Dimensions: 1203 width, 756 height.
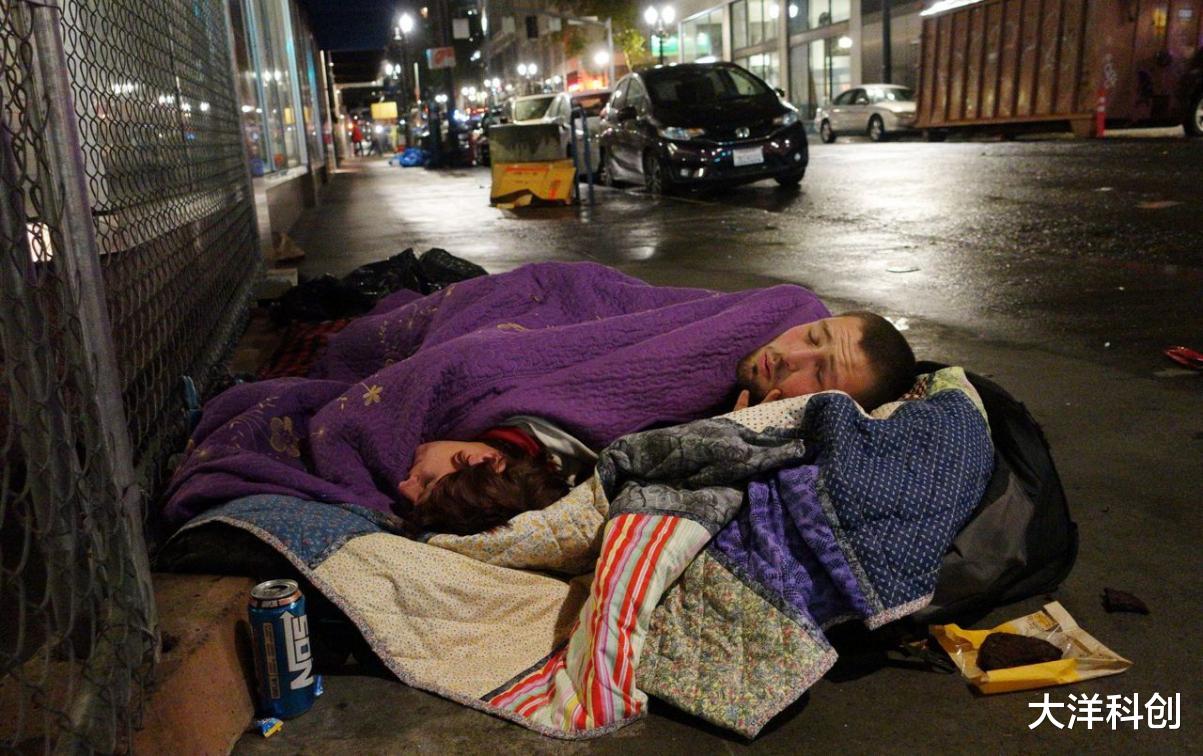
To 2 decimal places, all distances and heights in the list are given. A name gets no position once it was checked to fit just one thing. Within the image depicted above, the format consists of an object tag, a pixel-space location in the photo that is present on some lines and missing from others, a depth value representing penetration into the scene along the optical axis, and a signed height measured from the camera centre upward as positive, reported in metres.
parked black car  10.95 +0.05
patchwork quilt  1.86 -0.84
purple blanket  2.45 -0.65
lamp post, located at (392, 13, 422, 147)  41.66 +5.07
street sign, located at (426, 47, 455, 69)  26.77 +2.42
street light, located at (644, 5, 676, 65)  35.19 +4.32
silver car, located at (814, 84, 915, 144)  22.17 +0.27
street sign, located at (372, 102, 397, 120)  55.00 +2.29
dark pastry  1.90 -1.00
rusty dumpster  15.49 +0.80
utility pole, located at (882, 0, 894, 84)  28.06 +2.07
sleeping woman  2.24 -0.76
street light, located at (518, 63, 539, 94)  62.53 +4.54
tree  37.19 +4.38
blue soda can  1.81 -0.88
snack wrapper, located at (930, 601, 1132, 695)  1.87 -1.02
